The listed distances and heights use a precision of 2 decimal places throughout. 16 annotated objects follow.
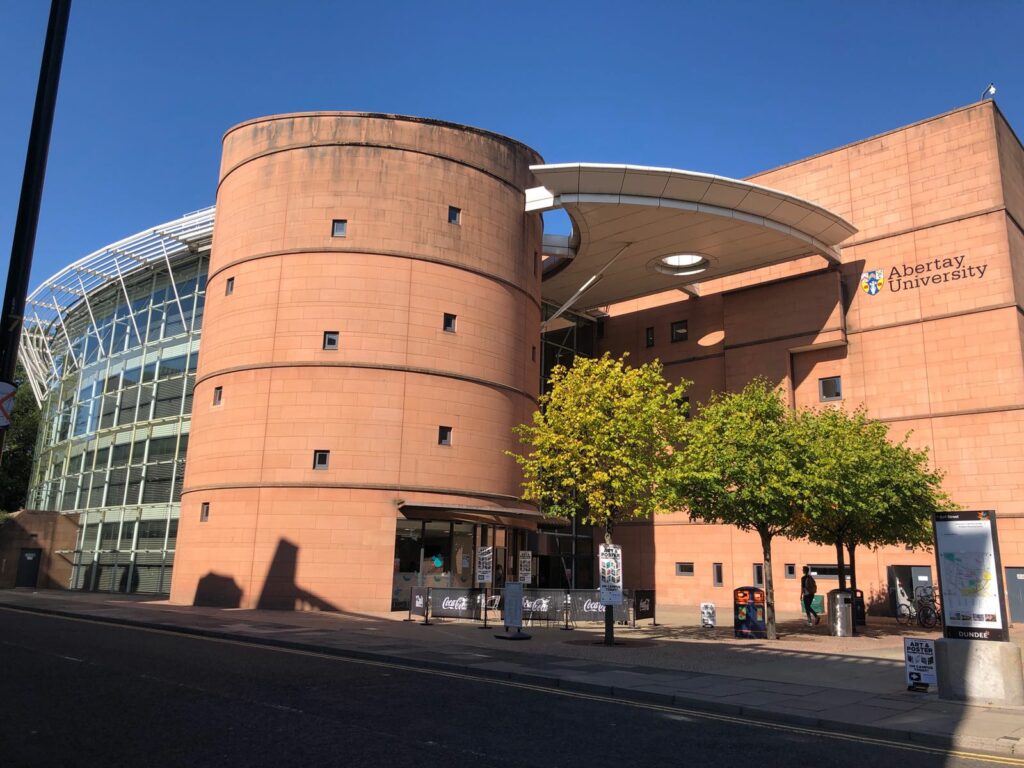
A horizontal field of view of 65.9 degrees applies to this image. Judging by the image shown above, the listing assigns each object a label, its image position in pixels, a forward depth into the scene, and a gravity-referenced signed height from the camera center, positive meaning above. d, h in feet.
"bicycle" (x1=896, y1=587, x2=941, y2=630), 94.99 -4.36
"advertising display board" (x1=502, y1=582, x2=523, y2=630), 66.23 -3.66
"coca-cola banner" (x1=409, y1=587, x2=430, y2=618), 83.74 -4.33
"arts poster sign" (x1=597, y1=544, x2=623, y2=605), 62.69 -0.74
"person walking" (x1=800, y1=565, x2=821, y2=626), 90.84 -2.66
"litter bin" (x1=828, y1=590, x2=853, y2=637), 75.92 -3.92
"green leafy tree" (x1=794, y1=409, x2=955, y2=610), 72.74 +8.15
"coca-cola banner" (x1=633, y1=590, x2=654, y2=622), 88.17 -4.29
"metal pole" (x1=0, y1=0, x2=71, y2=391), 22.18 +10.32
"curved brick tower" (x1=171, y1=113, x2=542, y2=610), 93.86 +24.95
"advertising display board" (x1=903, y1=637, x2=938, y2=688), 41.50 -4.59
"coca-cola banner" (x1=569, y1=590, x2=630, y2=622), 82.38 -4.42
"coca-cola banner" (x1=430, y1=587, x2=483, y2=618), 83.25 -4.40
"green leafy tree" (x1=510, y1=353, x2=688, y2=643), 72.08 +11.12
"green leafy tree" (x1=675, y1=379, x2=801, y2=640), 70.23 +8.22
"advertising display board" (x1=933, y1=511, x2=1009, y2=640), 40.34 -0.06
